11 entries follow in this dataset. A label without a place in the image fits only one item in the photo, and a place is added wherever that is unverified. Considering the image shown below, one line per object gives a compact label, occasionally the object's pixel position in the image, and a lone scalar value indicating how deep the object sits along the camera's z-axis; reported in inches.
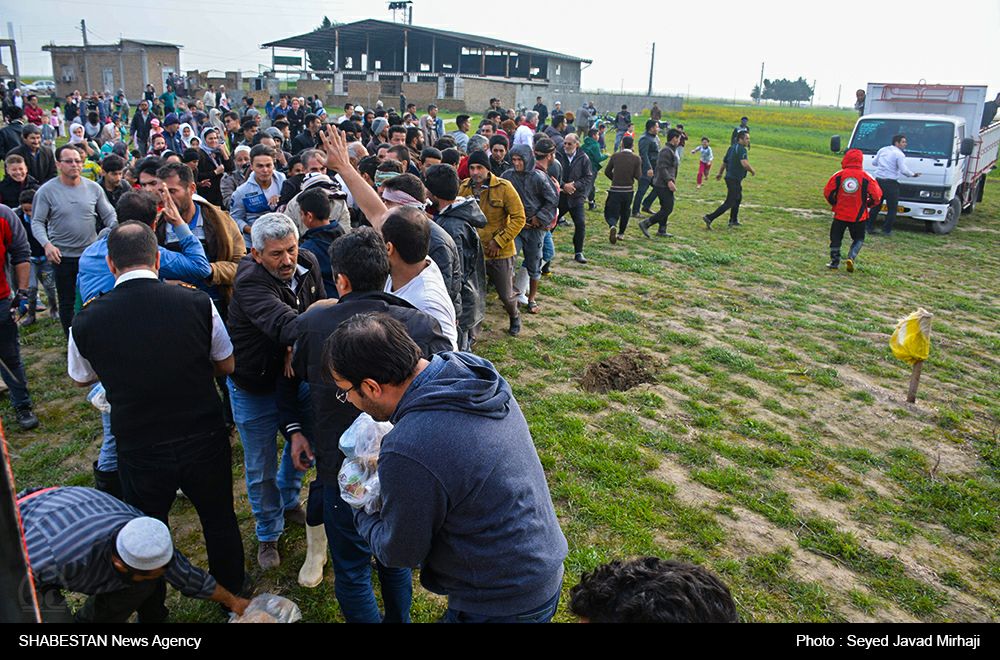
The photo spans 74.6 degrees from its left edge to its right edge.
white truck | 542.6
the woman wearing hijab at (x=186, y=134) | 479.8
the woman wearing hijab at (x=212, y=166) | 311.3
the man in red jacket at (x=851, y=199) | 410.6
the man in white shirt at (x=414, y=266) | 140.6
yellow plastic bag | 231.8
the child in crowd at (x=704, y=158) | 778.2
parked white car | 1784.9
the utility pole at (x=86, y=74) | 1718.8
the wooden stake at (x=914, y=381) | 236.2
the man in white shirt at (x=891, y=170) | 530.2
